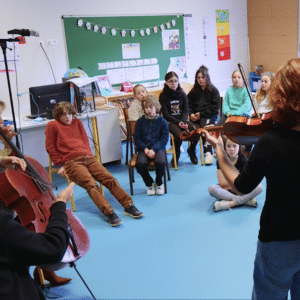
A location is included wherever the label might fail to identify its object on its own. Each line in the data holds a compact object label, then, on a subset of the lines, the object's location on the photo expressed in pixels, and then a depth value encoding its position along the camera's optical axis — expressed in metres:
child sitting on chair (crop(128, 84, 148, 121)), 4.36
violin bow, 1.96
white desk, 4.37
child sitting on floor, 3.31
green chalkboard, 5.78
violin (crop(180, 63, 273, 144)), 1.63
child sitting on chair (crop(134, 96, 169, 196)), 3.81
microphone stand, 3.41
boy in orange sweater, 3.43
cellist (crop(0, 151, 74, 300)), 1.13
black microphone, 3.57
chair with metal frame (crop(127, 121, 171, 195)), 3.84
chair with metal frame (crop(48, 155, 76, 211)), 3.66
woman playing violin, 1.25
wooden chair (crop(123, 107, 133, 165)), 4.52
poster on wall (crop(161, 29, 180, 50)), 6.67
